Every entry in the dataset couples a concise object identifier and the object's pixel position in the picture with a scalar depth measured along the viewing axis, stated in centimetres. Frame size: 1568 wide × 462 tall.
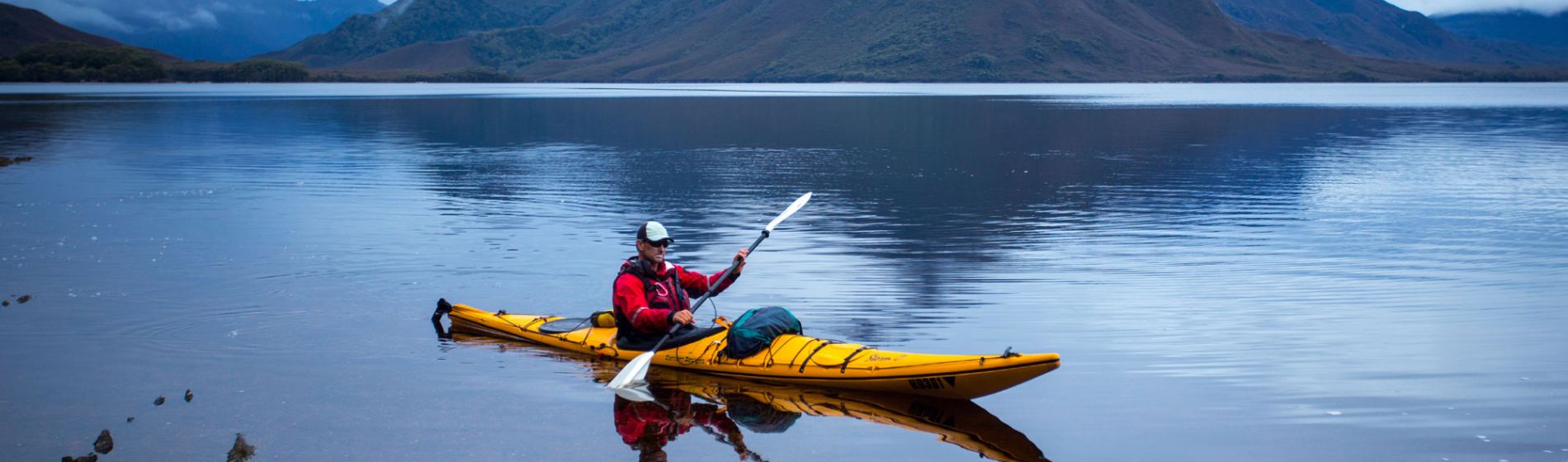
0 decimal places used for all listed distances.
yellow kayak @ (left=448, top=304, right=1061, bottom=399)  1067
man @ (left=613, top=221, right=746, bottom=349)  1215
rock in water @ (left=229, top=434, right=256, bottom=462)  992
